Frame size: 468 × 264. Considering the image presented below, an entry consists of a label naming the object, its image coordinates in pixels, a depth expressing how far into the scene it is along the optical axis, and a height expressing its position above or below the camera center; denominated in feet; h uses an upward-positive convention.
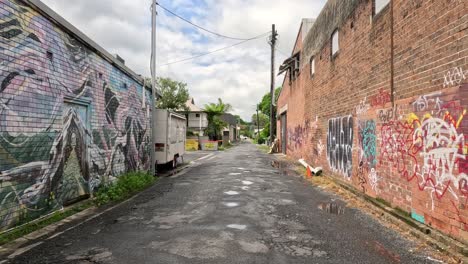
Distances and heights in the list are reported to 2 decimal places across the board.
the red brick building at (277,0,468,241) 16.19 +2.09
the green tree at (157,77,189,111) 158.51 +20.33
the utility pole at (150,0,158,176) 42.75 +8.12
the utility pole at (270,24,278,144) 106.93 +21.32
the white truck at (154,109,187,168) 46.62 +0.34
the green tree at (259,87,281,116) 288.63 +29.89
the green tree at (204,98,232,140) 141.79 +9.16
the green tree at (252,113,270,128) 370.32 +21.54
